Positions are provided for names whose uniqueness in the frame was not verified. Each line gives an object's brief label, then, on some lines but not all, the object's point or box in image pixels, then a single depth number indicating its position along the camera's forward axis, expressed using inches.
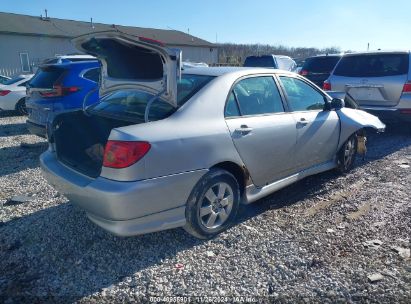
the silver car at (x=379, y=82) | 271.1
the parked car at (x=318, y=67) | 433.1
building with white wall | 964.0
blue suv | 244.8
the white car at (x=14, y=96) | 430.1
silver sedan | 110.3
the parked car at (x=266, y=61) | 537.3
